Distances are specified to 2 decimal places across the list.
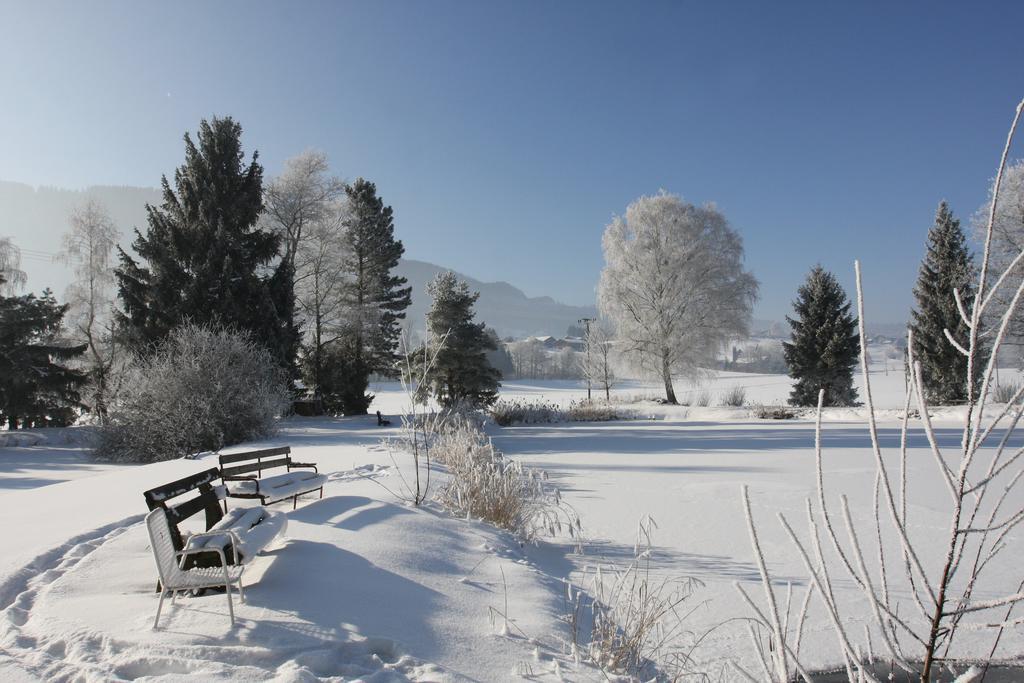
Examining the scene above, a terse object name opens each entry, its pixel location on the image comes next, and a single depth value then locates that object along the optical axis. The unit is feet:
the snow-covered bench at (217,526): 12.04
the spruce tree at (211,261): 65.41
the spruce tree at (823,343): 85.81
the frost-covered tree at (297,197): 84.28
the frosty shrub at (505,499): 20.20
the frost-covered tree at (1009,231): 63.72
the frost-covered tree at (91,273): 73.72
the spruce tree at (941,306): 72.08
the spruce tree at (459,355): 70.64
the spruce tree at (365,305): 81.69
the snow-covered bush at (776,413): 71.00
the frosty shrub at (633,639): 10.95
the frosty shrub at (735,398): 87.35
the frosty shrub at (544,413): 72.95
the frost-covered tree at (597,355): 118.52
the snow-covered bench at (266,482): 19.27
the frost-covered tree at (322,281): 84.58
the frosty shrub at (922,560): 4.26
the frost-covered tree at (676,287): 87.56
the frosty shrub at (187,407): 42.06
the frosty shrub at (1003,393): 59.31
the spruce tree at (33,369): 57.26
